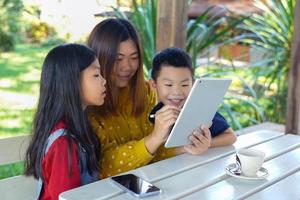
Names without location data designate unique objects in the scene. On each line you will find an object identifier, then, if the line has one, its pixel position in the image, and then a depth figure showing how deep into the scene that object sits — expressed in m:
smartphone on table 1.04
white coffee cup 1.17
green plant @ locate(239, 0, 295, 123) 3.24
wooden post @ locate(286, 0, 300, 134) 2.45
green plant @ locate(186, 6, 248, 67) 2.63
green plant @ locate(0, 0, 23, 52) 3.61
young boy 1.52
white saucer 1.17
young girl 1.20
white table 1.06
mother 1.35
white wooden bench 1.41
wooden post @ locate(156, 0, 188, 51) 2.08
